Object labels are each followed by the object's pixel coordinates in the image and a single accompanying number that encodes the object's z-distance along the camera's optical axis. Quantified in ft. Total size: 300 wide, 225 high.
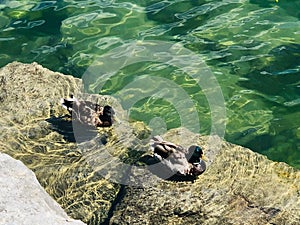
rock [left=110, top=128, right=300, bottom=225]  19.29
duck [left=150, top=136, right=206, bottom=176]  21.25
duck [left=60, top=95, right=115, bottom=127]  24.42
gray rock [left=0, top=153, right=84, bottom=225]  14.60
